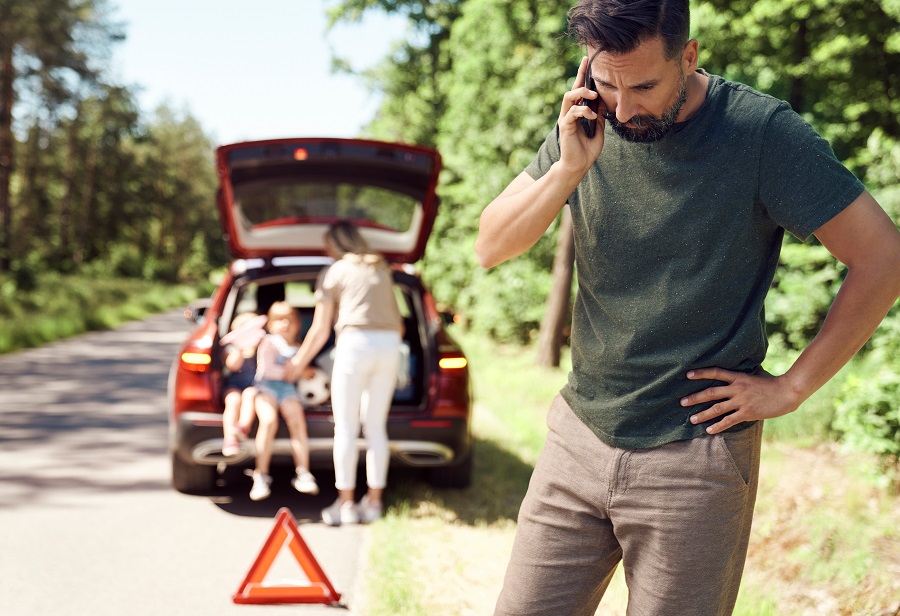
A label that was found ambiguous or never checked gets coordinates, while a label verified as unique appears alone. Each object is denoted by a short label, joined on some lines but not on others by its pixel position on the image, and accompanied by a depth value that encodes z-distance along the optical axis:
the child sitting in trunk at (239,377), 5.64
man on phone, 1.75
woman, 5.61
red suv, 5.79
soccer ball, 6.34
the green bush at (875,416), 5.52
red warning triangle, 4.14
